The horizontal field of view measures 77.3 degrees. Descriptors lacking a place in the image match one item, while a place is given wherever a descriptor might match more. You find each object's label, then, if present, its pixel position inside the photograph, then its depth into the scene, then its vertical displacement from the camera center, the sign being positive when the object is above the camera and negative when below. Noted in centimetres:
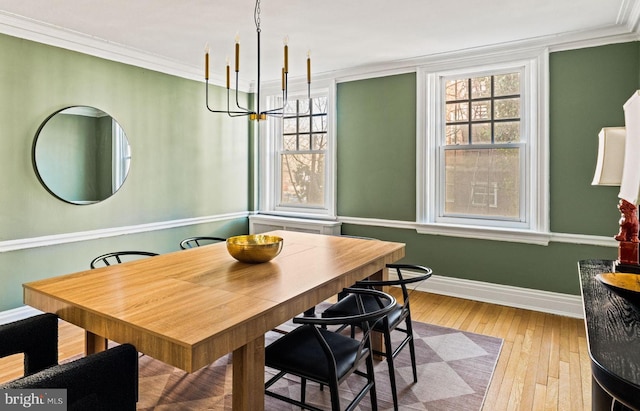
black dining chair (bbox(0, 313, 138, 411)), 123 -56
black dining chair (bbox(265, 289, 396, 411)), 162 -67
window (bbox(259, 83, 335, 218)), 492 +58
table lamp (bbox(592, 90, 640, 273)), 159 +16
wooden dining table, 134 -40
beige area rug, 220 -107
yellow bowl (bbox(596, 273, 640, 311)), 141 -30
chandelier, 215 +75
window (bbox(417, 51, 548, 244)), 364 +57
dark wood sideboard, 93 -38
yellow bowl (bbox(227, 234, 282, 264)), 226 -26
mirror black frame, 325 +34
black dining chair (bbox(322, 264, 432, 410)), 209 -62
